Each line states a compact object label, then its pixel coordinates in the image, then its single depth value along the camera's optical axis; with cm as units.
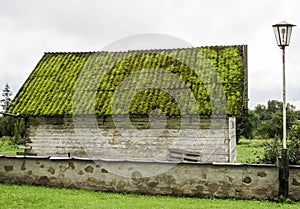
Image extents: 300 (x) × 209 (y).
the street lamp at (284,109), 1045
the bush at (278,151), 1229
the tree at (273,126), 3662
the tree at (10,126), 3884
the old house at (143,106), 1633
